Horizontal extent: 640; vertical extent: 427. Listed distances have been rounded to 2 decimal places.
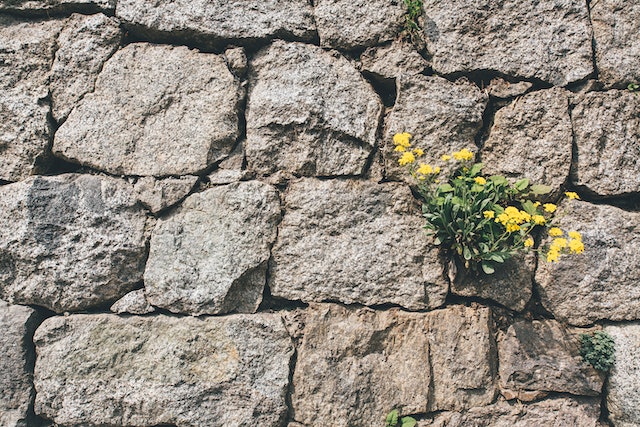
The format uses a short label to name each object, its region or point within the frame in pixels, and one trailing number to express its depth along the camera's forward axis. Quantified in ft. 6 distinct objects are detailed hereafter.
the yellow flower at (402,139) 6.88
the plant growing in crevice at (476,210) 6.77
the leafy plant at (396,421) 6.96
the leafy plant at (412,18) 7.57
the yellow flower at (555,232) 6.66
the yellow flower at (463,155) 6.88
